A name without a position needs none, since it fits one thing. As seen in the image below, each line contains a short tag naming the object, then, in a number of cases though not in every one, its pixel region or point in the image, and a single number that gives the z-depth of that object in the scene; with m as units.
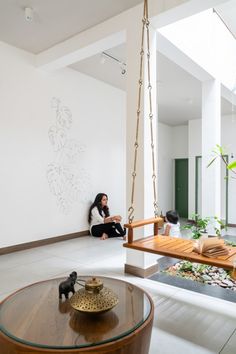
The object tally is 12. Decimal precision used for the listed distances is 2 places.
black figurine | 1.60
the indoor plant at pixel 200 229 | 3.81
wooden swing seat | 1.90
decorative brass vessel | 1.34
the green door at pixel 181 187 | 8.84
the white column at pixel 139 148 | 3.01
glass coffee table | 1.15
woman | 5.17
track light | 4.31
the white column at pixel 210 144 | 4.74
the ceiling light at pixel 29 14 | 3.09
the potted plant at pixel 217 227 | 4.12
